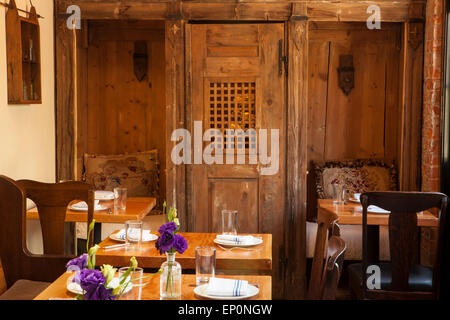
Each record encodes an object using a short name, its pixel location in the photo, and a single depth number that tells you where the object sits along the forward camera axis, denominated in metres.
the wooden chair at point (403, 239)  2.93
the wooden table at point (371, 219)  3.58
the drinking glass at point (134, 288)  1.92
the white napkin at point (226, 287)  2.04
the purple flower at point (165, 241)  2.00
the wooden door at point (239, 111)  4.23
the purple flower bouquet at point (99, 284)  1.55
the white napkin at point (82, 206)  3.61
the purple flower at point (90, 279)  1.55
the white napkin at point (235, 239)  2.83
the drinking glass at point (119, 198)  3.58
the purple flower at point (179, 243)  2.01
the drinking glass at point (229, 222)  2.85
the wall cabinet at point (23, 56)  3.49
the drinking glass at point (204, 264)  2.12
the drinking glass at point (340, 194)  3.93
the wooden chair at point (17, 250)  2.94
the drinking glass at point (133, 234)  2.56
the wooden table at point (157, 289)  2.07
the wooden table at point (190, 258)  2.63
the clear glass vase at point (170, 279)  1.99
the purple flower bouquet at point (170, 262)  1.99
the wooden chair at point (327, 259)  1.90
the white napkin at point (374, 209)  3.68
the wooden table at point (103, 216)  3.48
